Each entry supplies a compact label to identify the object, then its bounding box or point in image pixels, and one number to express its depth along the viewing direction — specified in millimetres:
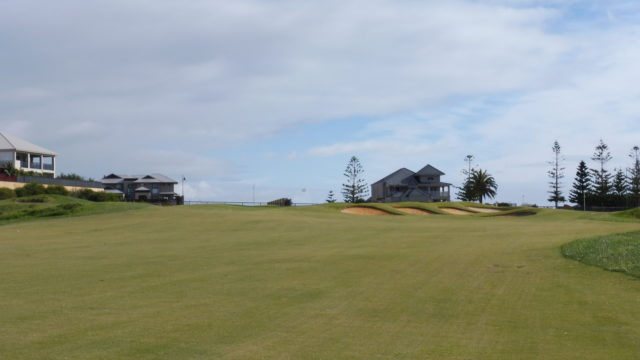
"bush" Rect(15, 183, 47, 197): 60500
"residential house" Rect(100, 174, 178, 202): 118506
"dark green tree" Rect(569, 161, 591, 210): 118312
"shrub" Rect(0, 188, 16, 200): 57469
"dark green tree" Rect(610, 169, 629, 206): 112750
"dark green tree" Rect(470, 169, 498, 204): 120938
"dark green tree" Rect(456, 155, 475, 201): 122175
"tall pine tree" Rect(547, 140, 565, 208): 116812
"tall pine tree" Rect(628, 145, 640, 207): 107625
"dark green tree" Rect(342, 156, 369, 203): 120100
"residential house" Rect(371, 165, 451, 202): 121500
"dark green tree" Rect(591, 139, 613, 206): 113812
